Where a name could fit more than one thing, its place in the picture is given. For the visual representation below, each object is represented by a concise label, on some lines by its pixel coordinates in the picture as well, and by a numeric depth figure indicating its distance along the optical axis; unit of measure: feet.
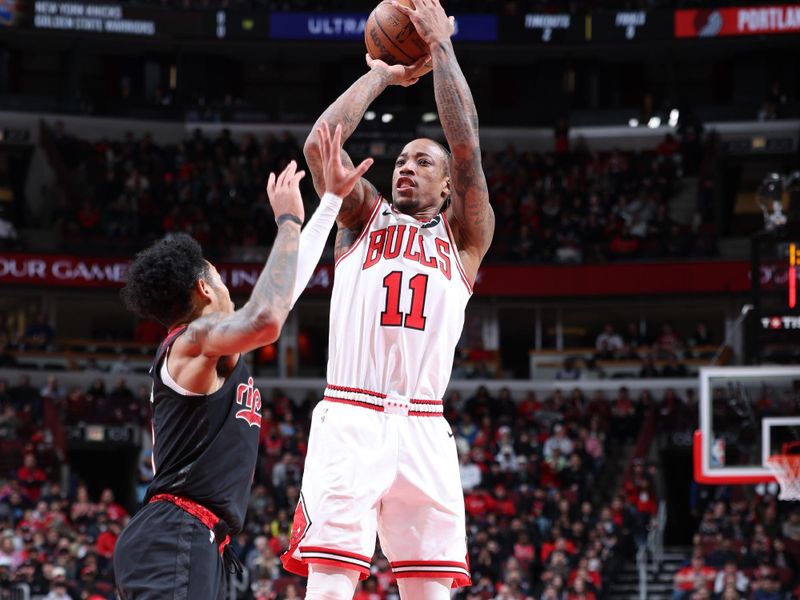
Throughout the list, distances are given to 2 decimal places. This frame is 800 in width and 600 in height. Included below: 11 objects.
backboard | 47.09
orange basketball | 21.39
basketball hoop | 46.96
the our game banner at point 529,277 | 86.22
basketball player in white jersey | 19.63
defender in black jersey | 17.15
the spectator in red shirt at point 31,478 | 66.39
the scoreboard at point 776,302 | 45.96
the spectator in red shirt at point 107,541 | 57.98
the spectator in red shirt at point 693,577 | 55.57
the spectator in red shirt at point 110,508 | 61.11
